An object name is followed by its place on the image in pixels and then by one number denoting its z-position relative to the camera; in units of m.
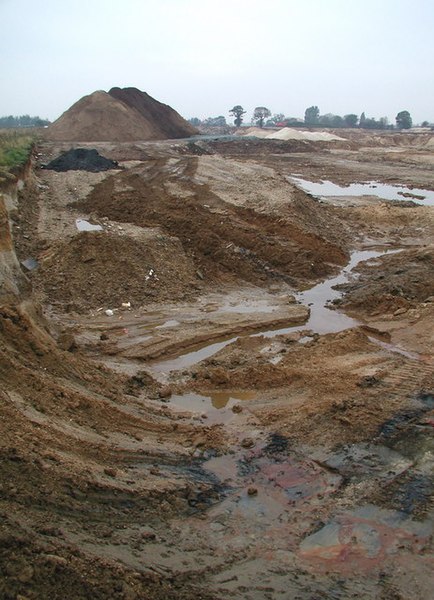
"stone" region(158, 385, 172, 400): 7.69
